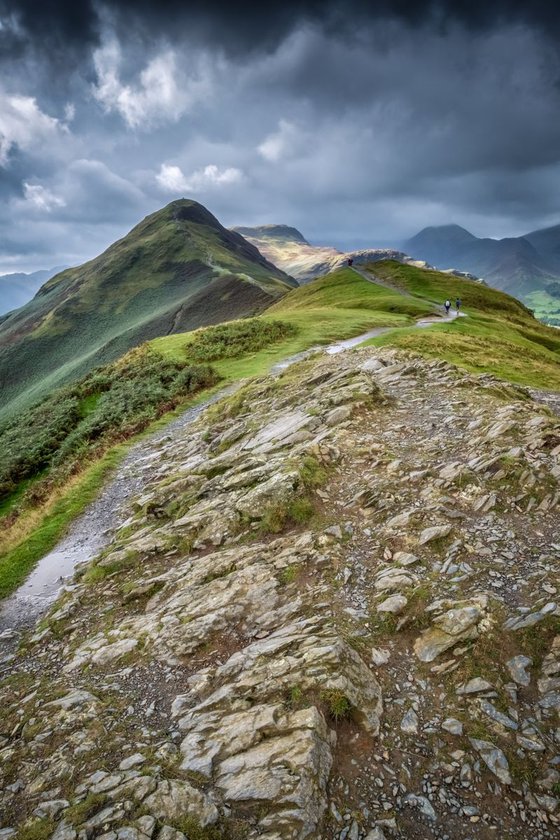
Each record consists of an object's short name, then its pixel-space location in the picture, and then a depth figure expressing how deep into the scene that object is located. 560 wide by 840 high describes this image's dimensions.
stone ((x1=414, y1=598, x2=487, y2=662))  8.73
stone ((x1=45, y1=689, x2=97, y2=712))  9.29
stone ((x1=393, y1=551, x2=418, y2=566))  11.01
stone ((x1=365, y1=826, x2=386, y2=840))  6.14
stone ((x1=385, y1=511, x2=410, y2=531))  12.34
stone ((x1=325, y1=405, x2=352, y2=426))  19.34
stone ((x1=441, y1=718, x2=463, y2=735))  7.34
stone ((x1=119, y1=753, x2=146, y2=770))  7.48
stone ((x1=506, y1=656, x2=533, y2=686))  7.89
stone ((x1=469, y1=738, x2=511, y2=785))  6.68
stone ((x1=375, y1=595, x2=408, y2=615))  9.69
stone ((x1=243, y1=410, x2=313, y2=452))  19.91
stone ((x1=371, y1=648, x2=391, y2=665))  8.70
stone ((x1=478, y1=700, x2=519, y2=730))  7.28
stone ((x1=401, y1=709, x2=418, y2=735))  7.49
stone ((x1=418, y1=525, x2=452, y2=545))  11.52
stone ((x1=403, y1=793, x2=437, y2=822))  6.41
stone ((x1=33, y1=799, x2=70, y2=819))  7.00
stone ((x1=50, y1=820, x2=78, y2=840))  6.53
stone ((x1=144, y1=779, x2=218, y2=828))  6.54
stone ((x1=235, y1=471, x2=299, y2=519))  14.42
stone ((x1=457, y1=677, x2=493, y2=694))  7.86
